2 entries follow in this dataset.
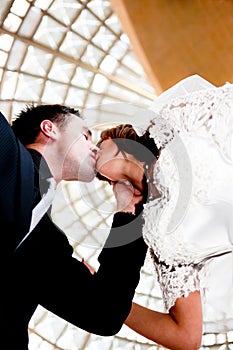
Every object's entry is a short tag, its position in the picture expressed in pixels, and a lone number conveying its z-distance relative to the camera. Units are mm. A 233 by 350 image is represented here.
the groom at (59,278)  2504
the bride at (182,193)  2717
